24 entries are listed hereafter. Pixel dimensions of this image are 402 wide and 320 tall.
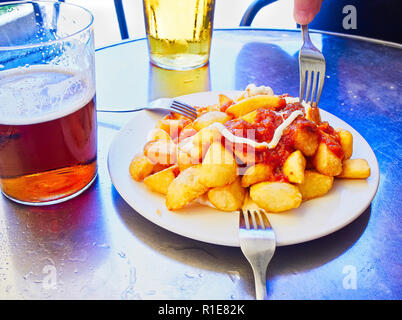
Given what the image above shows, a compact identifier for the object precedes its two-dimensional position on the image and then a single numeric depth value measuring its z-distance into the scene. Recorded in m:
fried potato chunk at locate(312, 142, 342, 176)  0.82
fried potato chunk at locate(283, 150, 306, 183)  0.77
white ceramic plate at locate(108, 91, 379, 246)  0.74
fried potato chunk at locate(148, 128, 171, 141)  0.93
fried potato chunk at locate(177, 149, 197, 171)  0.84
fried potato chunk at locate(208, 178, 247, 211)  0.78
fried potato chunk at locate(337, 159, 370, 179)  0.85
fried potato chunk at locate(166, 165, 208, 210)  0.78
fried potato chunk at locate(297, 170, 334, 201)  0.82
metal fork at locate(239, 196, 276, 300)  0.69
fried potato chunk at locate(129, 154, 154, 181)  0.85
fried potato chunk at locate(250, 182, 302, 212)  0.76
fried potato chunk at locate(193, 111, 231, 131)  0.91
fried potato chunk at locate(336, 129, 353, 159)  0.88
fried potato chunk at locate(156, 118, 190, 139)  0.98
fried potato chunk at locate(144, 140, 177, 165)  0.87
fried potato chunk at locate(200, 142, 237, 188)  0.76
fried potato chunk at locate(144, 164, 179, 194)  0.83
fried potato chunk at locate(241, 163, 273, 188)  0.80
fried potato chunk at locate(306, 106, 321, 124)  0.91
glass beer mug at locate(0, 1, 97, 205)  0.76
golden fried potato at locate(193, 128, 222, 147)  0.81
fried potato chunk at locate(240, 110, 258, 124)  0.89
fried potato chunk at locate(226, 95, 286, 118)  0.94
